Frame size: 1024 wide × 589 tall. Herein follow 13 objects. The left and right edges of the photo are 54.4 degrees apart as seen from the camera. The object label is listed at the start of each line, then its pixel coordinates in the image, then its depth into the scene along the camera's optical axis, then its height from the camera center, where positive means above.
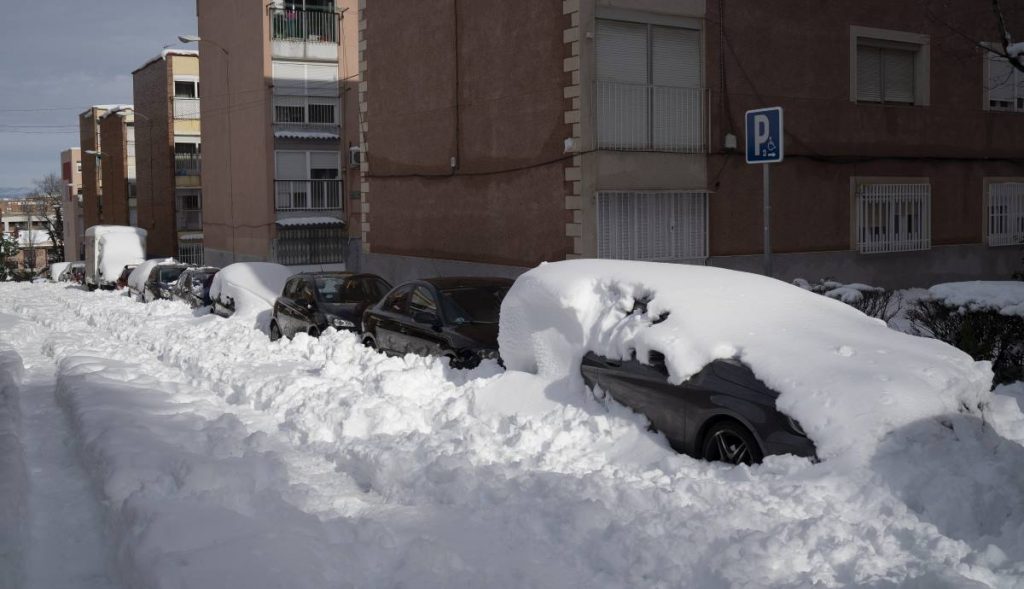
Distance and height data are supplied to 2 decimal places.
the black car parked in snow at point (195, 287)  23.56 -0.89
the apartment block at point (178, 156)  50.53 +4.84
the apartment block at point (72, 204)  79.25 +3.98
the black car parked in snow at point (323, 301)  15.37 -0.88
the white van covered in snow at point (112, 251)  41.84 -0.01
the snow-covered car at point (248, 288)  19.84 -0.81
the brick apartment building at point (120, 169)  62.03 +5.23
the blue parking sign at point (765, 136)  10.20 +1.08
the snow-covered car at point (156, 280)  27.31 -0.86
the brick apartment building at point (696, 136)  16.61 +1.96
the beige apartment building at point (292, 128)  35.34 +4.42
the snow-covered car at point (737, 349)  6.39 -0.83
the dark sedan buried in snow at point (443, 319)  11.15 -0.89
